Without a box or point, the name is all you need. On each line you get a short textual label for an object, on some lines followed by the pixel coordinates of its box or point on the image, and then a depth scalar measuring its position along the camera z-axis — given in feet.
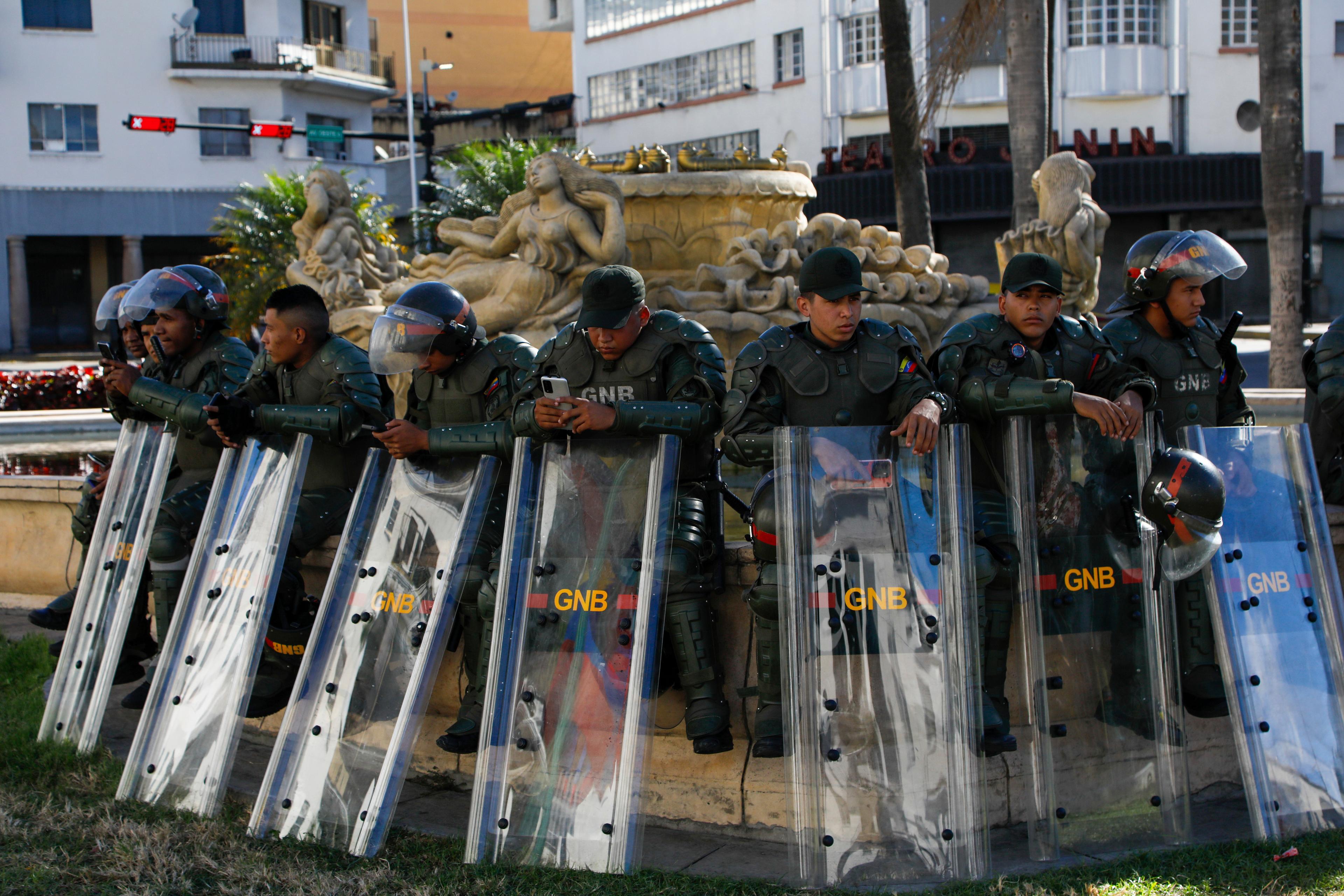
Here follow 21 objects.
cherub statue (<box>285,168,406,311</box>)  36.70
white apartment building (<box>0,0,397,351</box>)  114.11
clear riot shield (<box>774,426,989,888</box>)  11.98
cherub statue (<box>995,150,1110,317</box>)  31.94
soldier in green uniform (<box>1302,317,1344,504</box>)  15.64
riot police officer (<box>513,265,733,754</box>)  13.15
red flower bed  43.68
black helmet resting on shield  12.53
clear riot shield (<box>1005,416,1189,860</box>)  12.66
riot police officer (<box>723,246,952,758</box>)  13.37
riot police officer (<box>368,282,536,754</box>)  14.34
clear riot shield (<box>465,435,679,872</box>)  12.56
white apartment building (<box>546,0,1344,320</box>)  99.09
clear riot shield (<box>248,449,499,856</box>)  13.48
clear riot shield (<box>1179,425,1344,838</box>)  12.79
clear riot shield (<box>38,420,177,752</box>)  16.69
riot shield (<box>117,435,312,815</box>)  14.71
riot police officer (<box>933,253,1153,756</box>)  12.96
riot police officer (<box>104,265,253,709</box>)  16.55
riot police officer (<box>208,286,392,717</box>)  15.51
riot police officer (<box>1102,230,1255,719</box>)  14.64
